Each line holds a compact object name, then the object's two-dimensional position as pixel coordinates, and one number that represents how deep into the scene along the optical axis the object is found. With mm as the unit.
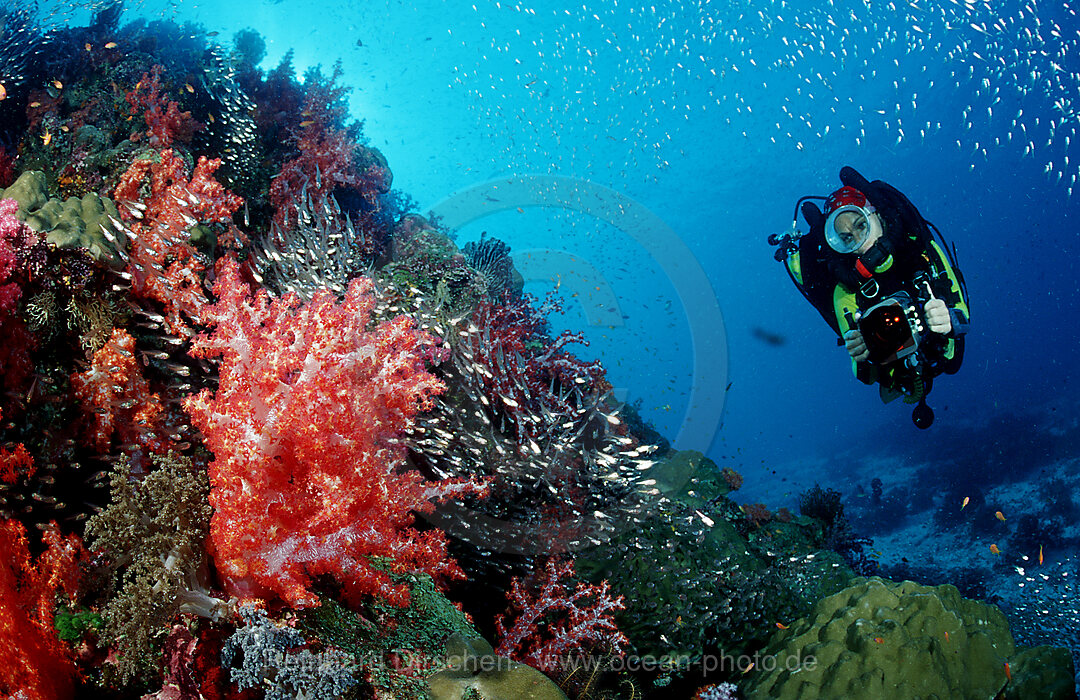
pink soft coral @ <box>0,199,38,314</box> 2785
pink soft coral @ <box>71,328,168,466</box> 2943
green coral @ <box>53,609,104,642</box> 2225
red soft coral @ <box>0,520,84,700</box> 1910
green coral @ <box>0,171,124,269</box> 3154
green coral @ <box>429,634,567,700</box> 2189
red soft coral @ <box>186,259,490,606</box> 2201
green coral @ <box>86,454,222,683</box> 2133
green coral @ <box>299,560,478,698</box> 2213
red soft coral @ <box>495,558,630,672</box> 3527
